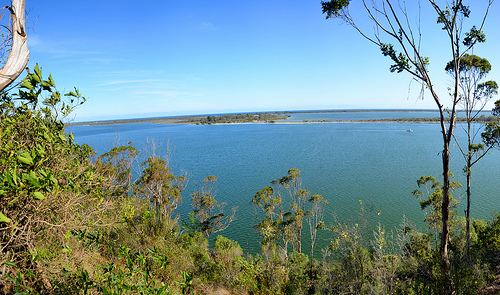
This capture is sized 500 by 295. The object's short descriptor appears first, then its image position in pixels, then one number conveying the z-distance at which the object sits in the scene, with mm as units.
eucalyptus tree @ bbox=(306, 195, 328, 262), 15648
